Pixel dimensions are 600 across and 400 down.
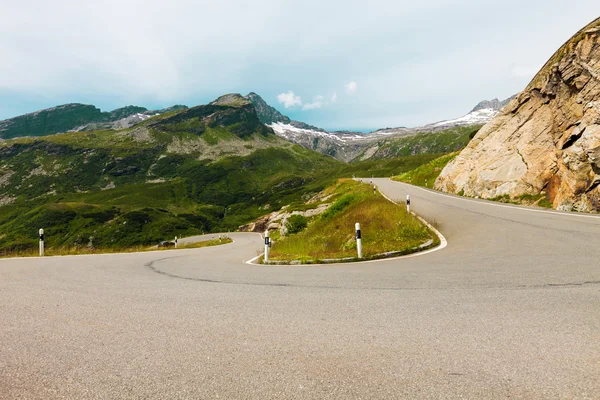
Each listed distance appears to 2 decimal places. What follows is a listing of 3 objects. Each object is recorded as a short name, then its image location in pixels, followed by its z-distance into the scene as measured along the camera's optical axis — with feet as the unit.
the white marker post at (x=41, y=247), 53.93
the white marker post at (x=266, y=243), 43.89
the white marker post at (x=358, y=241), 36.19
